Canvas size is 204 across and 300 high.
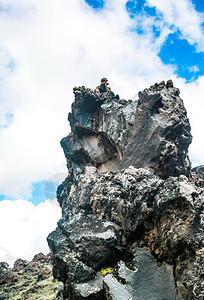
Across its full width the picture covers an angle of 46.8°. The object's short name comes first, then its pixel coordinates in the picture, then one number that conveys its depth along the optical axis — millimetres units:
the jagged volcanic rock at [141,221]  14125
